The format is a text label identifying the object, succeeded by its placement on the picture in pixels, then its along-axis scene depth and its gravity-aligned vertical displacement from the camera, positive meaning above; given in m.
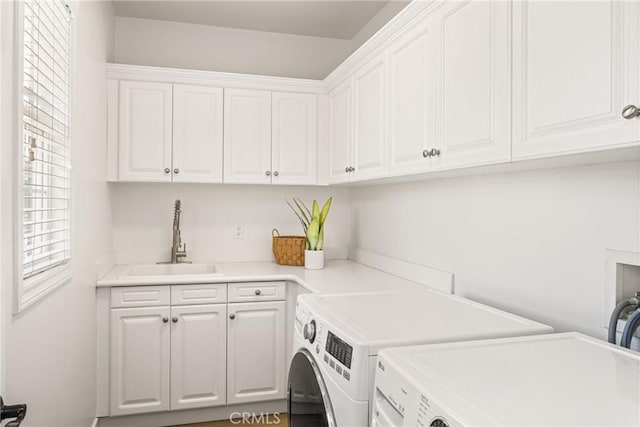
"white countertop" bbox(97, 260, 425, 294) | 2.31 -0.37
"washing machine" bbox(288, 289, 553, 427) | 1.26 -0.37
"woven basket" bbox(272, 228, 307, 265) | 3.07 -0.26
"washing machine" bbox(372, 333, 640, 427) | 0.85 -0.37
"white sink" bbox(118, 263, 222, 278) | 3.00 -0.39
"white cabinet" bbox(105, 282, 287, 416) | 2.50 -0.78
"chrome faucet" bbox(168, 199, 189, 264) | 3.04 -0.20
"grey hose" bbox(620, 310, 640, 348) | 1.21 -0.30
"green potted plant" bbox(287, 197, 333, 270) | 2.93 -0.19
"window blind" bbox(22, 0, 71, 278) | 1.35 +0.25
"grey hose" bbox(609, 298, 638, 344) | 1.27 -0.28
